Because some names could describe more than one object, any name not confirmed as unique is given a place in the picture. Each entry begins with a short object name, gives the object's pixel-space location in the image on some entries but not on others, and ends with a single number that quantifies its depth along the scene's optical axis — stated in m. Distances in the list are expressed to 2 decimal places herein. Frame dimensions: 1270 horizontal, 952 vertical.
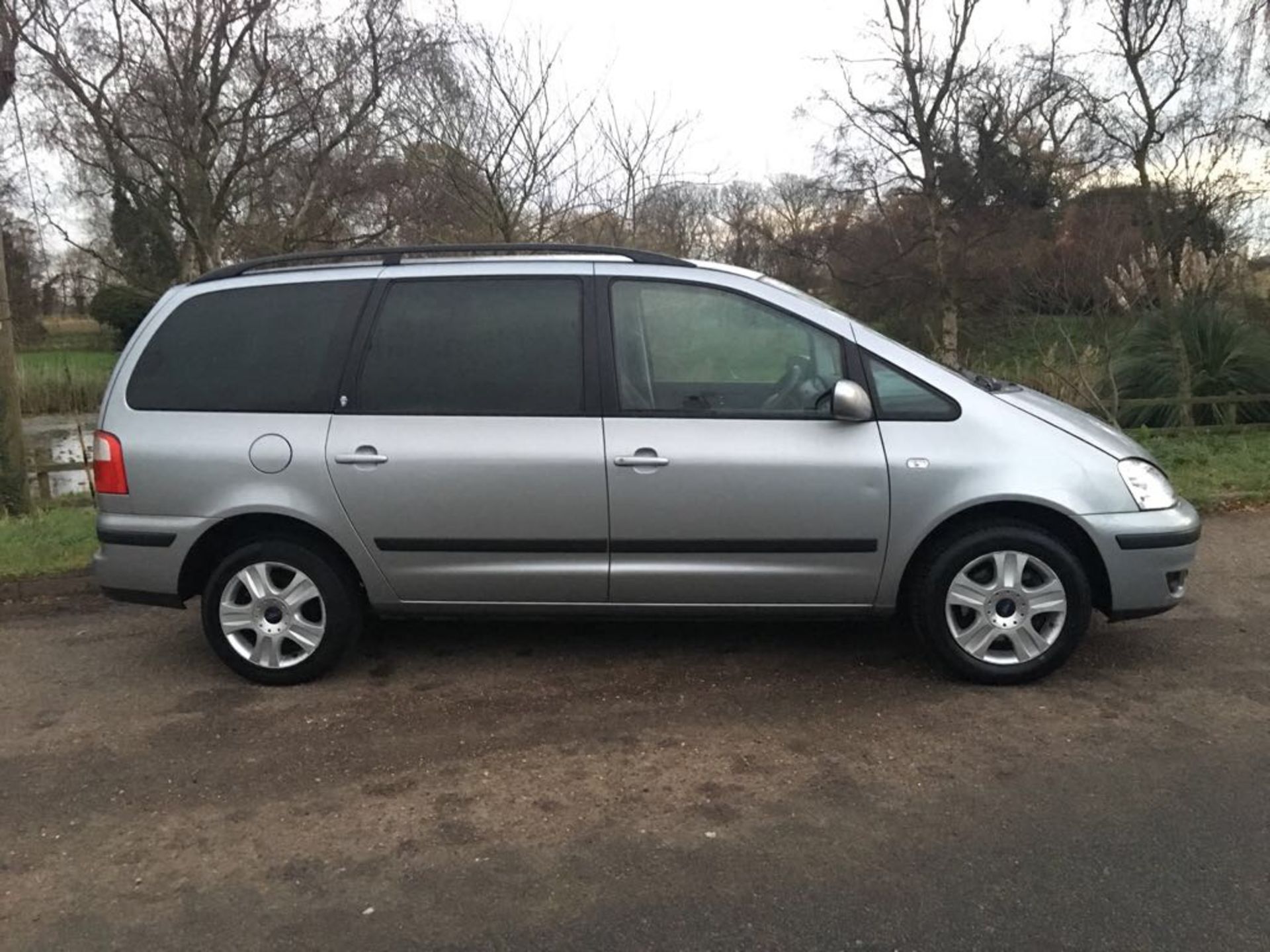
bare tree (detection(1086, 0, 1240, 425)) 13.84
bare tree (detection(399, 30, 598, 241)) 10.55
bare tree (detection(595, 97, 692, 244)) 11.38
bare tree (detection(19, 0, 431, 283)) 10.91
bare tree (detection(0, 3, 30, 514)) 9.88
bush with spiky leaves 11.68
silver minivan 4.08
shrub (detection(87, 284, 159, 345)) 14.00
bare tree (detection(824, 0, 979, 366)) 20.28
